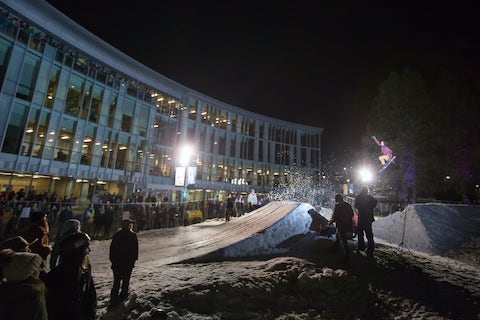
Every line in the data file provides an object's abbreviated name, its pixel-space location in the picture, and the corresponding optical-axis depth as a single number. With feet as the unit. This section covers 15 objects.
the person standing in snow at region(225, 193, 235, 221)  61.57
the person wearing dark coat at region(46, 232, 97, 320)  12.54
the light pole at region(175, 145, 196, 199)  79.51
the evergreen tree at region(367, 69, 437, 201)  103.76
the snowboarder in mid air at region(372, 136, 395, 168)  109.50
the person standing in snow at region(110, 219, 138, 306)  19.31
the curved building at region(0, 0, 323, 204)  72.95
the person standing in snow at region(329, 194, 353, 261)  26.96
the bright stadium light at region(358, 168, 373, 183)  68.71
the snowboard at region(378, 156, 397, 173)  110.07
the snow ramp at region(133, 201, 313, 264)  30.78
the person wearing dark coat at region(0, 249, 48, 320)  8.67
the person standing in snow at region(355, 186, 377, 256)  29.12
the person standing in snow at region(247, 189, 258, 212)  71.67
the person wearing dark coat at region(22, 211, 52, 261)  17.50
